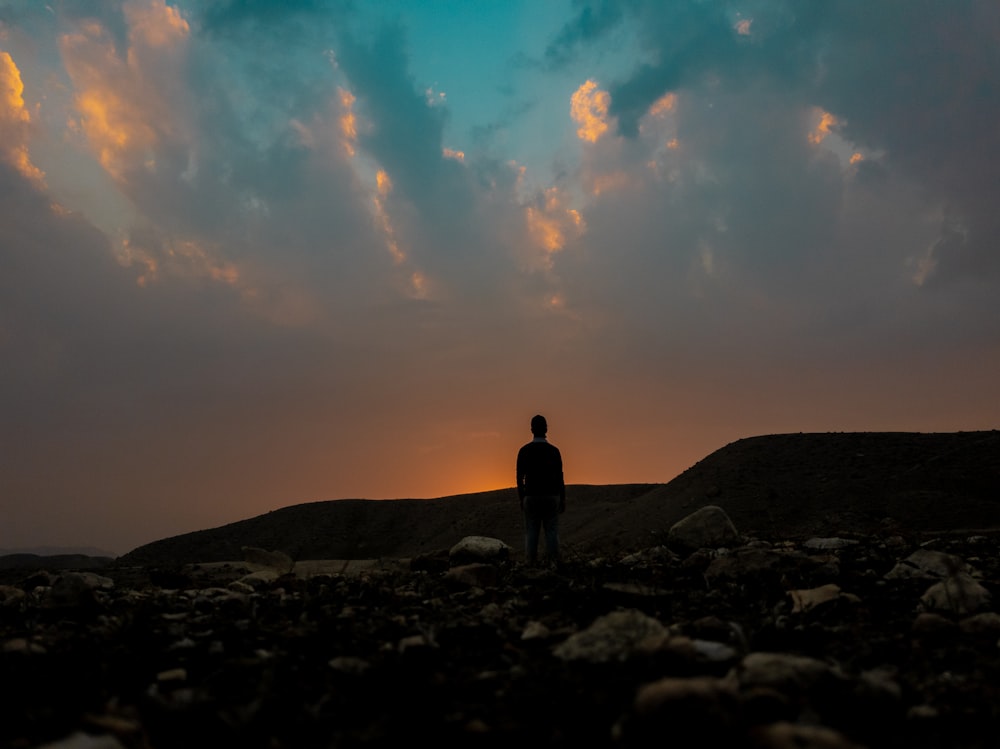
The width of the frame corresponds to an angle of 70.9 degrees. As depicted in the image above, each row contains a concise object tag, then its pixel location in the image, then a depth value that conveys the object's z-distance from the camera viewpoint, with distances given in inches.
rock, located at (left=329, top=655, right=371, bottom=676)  123.5
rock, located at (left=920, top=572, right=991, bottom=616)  180.1
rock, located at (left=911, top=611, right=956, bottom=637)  152.9
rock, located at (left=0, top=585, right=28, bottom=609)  243.6
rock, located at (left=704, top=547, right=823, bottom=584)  235.9
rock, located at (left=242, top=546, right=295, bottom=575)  624.0
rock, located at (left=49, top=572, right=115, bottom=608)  213.6
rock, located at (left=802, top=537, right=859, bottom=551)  354.0
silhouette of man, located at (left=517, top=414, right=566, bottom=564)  449.7
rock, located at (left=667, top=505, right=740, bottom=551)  411.1
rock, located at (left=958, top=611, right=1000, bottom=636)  152.4
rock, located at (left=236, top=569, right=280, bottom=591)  283.1
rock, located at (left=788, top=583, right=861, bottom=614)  184.1
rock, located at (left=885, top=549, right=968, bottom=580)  233.8
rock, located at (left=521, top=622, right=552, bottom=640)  152.3
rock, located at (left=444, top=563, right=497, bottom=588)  258.6
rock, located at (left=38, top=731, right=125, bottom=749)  78.9
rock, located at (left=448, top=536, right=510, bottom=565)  444.7
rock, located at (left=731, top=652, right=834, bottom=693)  108.7
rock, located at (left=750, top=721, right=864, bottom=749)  73.4
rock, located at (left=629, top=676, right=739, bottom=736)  81.9
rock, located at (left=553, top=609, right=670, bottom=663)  127.3
